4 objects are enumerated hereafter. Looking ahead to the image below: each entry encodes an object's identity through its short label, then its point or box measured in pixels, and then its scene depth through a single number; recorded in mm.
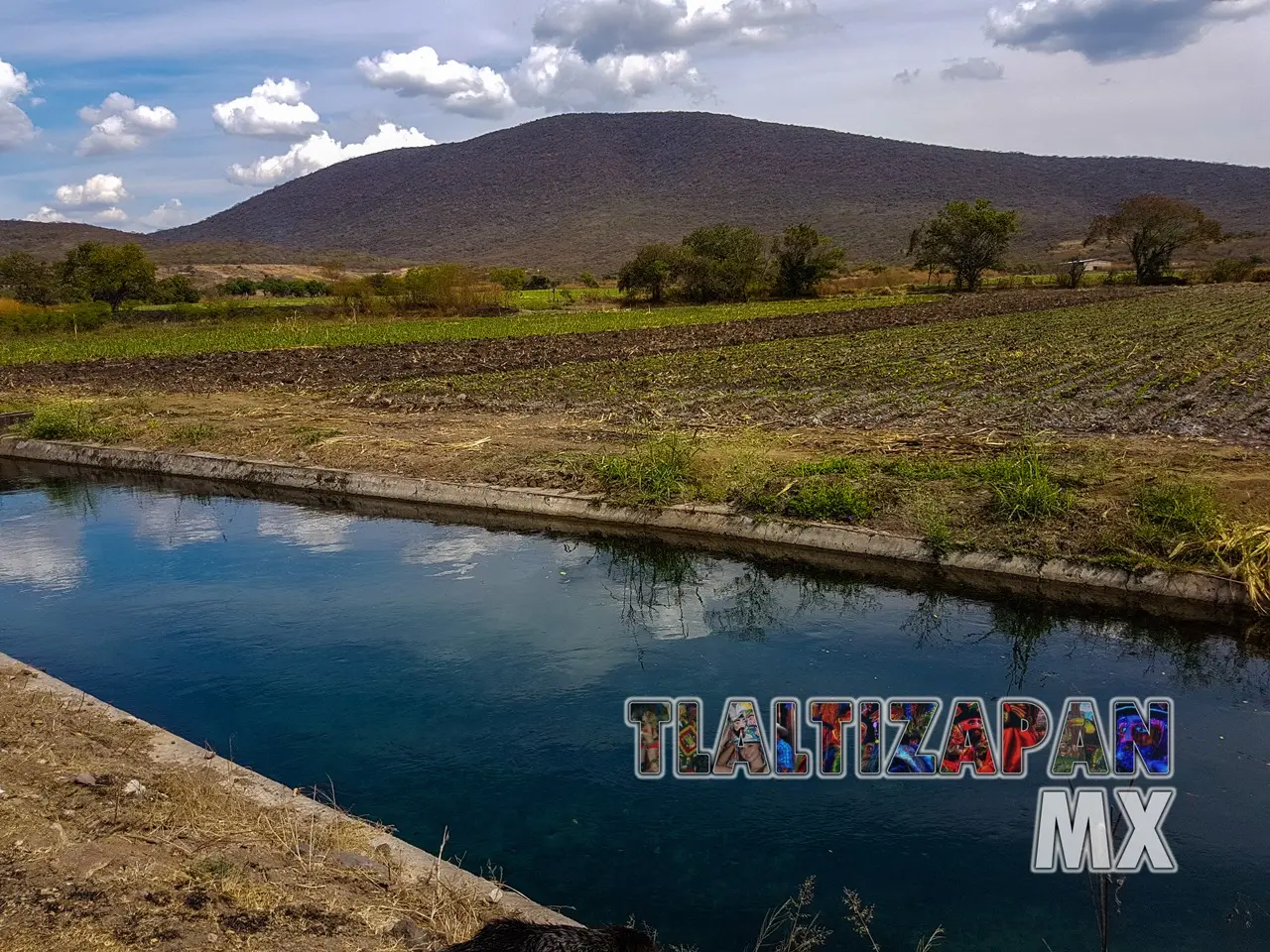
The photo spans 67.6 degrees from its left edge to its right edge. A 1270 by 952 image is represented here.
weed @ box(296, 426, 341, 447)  13617
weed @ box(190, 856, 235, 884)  3604
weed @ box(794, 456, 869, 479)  9914
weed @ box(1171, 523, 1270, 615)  7129
